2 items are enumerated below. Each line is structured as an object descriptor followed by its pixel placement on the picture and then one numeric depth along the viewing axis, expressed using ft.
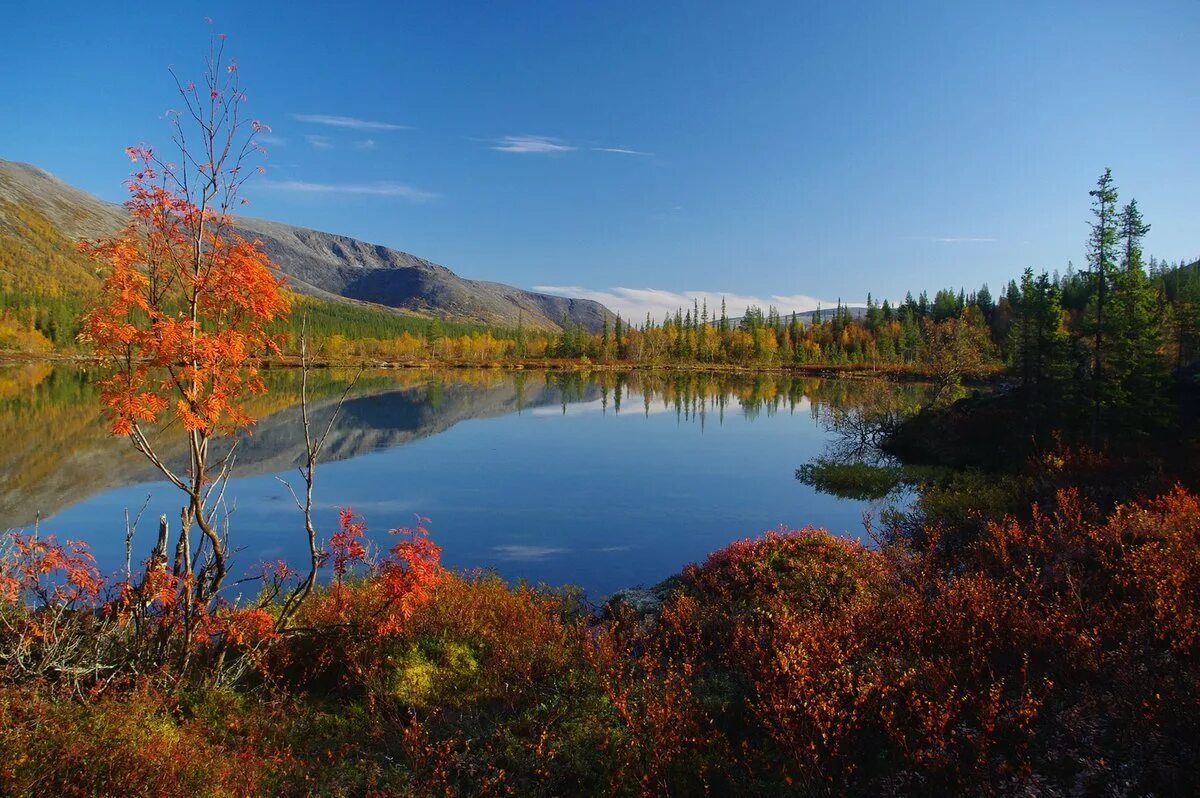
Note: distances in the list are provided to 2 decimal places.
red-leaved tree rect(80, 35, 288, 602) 22.81
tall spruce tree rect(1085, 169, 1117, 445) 91.40
